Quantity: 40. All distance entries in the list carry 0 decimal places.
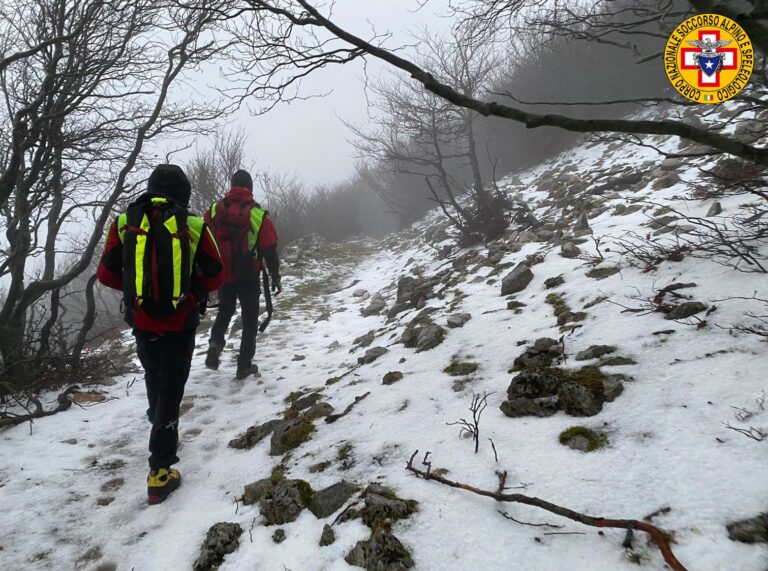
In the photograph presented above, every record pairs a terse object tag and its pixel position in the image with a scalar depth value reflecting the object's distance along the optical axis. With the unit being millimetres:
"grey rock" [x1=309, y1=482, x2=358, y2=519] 1711
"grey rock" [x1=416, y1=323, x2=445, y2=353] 3326
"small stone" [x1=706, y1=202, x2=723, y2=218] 3692
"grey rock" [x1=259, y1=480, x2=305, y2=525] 1746
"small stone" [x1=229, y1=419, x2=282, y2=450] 2615
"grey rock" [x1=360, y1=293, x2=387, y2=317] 6262
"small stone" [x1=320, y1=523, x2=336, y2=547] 1507
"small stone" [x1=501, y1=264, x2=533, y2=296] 4020
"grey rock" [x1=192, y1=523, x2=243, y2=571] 1592
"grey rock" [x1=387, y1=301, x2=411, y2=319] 5426
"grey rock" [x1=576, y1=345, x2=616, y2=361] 2231
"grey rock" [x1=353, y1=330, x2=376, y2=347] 4516
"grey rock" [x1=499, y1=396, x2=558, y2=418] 1902
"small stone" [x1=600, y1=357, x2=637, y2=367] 2064
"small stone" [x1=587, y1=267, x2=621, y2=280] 3330
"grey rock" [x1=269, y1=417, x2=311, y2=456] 2393
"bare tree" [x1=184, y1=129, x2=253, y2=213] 13719
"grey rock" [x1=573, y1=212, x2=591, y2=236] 5111
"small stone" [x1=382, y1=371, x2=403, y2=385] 2857
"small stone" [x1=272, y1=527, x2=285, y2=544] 1625
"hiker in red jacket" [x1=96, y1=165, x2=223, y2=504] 2162
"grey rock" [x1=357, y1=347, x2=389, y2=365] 3617
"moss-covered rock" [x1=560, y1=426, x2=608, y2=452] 1604
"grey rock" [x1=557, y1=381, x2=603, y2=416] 1819
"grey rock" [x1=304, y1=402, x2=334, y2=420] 2690
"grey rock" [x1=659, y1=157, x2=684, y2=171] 6137
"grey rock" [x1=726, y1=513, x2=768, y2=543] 1067
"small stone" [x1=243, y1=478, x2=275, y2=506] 1955
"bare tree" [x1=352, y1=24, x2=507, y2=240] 8133
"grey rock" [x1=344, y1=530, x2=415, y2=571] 1316
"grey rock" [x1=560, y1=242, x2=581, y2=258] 4242
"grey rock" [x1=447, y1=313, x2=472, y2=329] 3584
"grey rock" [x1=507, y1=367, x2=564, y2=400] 2004
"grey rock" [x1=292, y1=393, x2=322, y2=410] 3027
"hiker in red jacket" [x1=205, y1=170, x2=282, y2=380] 3740
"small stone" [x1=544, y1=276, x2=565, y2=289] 3656
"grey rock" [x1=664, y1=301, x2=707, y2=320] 2242
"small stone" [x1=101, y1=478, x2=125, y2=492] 2266
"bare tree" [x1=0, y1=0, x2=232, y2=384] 3482
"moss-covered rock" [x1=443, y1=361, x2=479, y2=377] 2655
